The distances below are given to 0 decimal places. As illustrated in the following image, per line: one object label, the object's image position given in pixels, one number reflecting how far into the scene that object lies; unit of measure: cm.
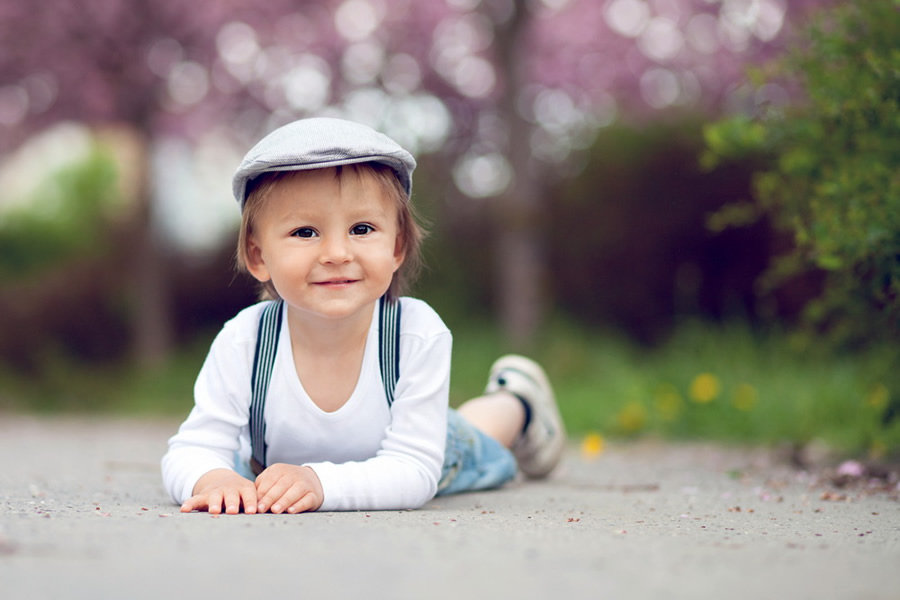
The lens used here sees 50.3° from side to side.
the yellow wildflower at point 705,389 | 474
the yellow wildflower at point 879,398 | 372
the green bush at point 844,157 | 275
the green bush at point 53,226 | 1069
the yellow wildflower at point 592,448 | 409
